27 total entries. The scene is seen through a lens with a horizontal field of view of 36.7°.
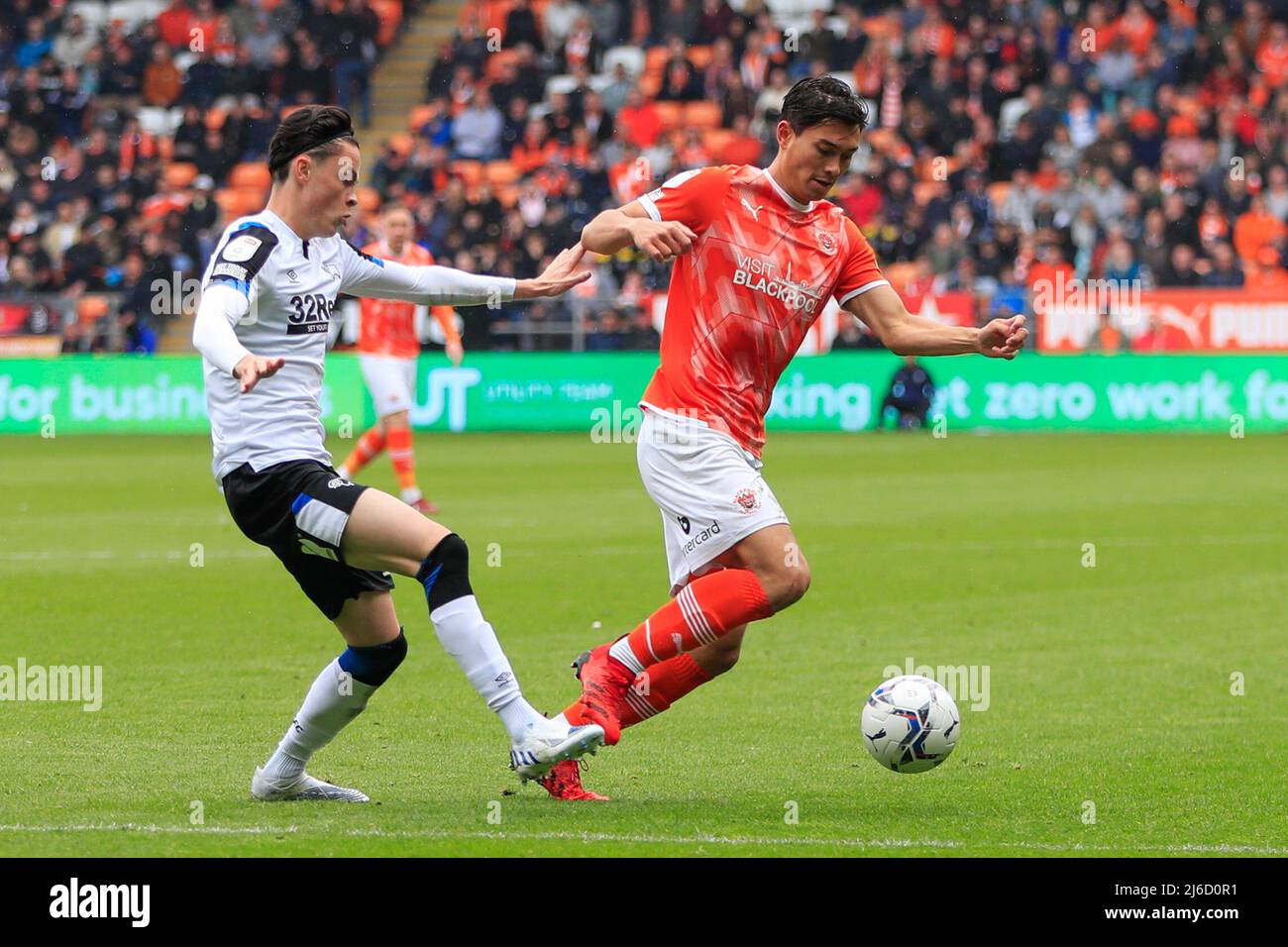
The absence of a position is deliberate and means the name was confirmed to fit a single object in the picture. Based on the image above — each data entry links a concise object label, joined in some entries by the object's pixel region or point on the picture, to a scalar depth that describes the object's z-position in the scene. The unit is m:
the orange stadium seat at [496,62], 32.88
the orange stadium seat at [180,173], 32.19
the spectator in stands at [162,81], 33.22
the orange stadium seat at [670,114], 31.30
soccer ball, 6.55
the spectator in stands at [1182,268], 26.45
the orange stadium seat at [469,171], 31.58
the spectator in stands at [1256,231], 27.77
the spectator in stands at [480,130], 31.94
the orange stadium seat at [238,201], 31.75
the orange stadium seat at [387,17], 34.81
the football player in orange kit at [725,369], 6.51
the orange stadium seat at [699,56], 31.84
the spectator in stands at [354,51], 33.00
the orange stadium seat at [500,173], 31.83
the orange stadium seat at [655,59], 33.27
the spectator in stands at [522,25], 32.81
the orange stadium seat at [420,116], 32.62
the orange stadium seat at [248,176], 32.38
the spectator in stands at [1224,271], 26.17
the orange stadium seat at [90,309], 27.64
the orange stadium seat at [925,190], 29.20
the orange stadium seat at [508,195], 30.36
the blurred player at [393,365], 16.48
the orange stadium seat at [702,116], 31.45
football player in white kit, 5.95
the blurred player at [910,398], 25.67
